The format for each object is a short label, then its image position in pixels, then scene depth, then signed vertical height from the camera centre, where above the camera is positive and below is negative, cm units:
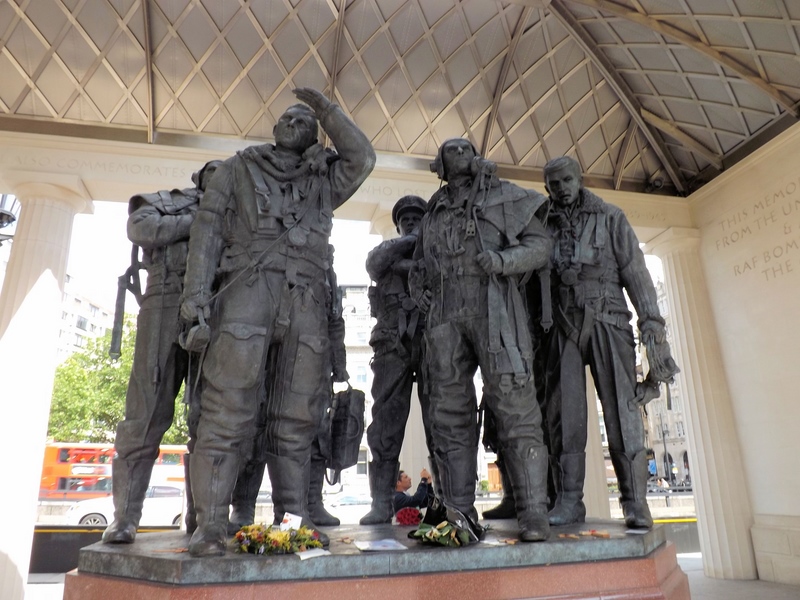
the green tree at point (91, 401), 2794 +372
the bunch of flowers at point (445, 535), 331 -35
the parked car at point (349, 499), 2122 -92
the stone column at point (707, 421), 1134 +78
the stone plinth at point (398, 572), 285 -49
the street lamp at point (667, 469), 4022 -41
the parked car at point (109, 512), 1538 -76
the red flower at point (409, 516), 488 -35
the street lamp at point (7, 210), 1315 +597
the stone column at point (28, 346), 860 +212
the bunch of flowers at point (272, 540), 304 -32
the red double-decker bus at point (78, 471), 2017 +38
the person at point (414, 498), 650 -28
